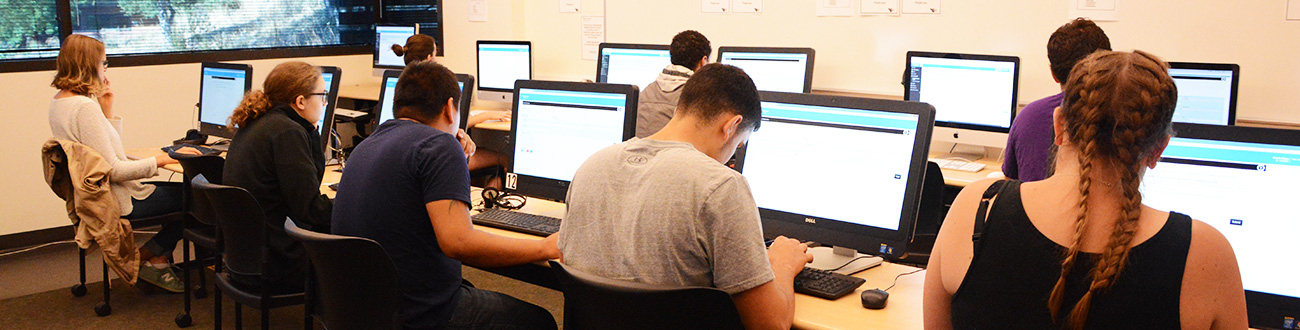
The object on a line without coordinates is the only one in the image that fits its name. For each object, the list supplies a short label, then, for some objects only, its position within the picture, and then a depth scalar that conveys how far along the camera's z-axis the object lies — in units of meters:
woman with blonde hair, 3.67
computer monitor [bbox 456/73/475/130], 3.13
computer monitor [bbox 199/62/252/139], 4.26
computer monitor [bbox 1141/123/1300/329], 1.60
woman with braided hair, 1.26
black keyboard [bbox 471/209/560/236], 2.56
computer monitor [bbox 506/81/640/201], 2.59
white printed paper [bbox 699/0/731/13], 5.11
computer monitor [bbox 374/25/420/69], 6.08
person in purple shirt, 2.60
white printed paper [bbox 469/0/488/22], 6.17
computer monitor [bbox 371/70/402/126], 3.77
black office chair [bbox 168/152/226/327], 3.26
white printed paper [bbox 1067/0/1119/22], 3.94
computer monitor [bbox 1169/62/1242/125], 3.30
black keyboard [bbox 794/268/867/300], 1.94
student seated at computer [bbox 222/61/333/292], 2.88
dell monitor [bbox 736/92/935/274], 1.99
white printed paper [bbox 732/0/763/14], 4.98
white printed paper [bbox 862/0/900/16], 4.49
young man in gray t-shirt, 1.59
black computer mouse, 1.87
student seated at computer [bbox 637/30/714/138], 3.82
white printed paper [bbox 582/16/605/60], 5.67
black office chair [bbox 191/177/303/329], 2.68
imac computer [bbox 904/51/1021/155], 3.71
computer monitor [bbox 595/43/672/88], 4.92
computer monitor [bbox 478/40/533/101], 5.61
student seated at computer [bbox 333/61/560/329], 2.18
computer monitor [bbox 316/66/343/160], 3.70
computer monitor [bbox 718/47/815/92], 4.46
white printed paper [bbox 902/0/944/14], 4.37
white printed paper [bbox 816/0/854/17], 4.64
